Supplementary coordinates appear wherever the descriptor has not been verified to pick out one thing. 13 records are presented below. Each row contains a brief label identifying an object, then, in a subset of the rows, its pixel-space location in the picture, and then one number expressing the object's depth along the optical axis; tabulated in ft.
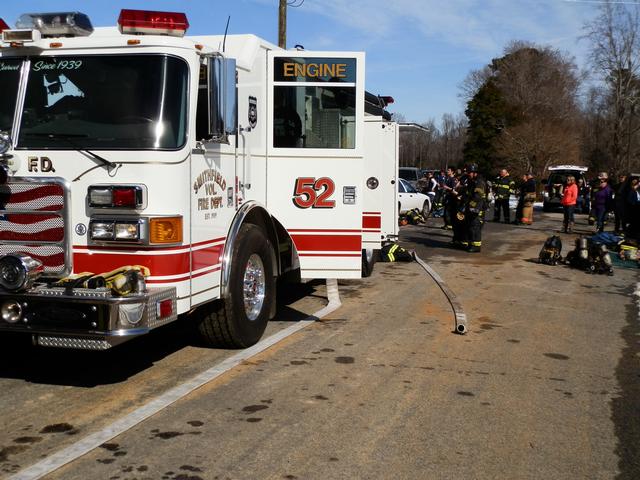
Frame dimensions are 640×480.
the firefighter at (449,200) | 57.41
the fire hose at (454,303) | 23.07
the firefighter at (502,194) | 67.15
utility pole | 61.36
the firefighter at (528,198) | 69.62
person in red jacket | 62.44
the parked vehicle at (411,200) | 74.74
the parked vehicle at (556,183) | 92.53
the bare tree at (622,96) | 139.03
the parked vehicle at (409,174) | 111.75
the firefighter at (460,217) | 47.98
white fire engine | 14.85
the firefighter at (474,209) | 46.21
